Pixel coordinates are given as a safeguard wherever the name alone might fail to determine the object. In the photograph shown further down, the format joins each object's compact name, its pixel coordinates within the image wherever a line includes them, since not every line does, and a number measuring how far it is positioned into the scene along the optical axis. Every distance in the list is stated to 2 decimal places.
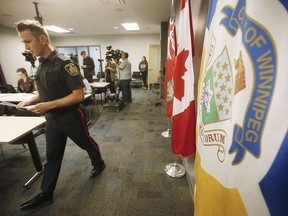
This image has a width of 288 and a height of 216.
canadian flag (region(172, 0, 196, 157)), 1.27
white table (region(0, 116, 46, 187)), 1.44
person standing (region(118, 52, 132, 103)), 4.78
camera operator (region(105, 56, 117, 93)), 4.80
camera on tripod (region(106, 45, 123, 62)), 4.79
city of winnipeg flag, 0.44
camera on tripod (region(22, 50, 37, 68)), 3.83
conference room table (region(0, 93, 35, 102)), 3.05
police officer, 1.31
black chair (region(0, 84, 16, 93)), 4.30
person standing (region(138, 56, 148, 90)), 7.98
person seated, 3.99
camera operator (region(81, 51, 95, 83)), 5.36
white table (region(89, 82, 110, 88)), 4.34
